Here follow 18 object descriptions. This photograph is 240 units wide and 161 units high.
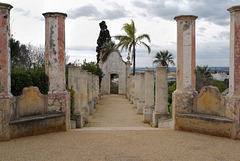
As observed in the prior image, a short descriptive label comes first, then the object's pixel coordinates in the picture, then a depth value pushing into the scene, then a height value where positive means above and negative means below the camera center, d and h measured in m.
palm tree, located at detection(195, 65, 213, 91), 26.99 -0.78
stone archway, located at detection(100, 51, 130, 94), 29.03 +0.60
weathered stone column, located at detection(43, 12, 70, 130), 5.98 +0.37
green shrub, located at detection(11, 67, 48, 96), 6.21 -0.14
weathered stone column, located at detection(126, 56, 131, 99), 28.95 +0.96
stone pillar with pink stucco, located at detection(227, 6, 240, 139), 5.30 +0.16
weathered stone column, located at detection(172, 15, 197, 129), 6.30 +0.29
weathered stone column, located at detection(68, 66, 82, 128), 8.73 -0.36
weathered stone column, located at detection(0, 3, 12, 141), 5.04 +0.06
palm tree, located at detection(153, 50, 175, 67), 35.66 +2.58
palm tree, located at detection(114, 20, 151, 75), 25.28 +3.87
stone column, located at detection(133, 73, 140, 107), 15.44 -0.93
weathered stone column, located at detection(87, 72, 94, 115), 12.68 -1.08
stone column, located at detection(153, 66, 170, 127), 8.67 -0.83
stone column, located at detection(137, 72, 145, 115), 13.04 -1.14
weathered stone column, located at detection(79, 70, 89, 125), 10.10 -0.91
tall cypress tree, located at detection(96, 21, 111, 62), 32.72 +5.16
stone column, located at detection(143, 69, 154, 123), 10.95 -0.83
